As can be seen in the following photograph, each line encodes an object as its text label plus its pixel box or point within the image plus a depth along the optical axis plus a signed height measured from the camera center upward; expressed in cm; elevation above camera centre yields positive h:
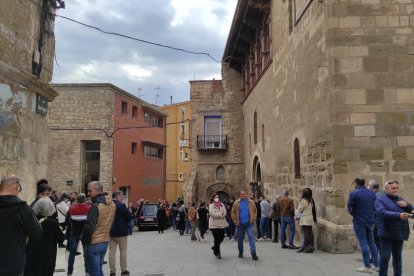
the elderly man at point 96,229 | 523 -65
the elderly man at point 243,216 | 822 -77
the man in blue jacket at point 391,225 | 522 -61
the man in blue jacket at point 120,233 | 670 -90
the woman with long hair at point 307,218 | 886 -87
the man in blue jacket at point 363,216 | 657 -61
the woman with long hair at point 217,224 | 826 -93
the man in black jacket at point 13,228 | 346 -43
